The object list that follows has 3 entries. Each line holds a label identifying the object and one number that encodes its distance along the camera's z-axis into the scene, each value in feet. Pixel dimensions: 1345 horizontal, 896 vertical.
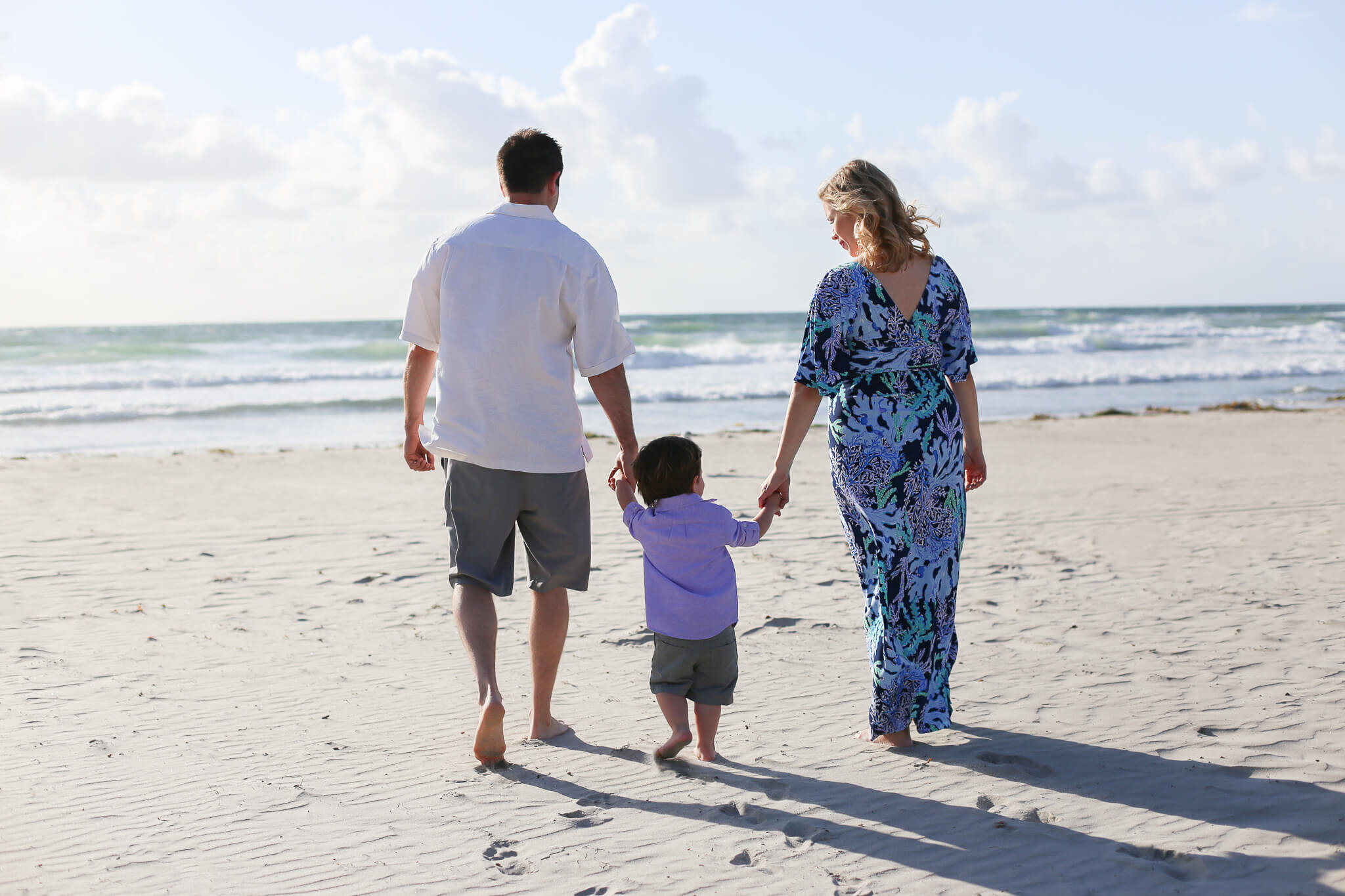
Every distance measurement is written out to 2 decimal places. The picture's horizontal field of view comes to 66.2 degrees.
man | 10.37
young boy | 10.16
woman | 10.47
